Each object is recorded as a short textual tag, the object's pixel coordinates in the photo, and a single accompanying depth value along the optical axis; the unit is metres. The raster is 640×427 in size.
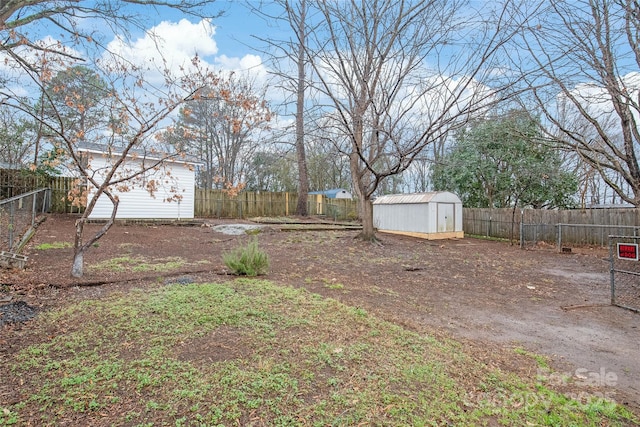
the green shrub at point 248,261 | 5.33
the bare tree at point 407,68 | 5.48
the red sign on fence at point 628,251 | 4.30
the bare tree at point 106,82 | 4.71
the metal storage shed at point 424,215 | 12.98
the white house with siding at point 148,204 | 13.23
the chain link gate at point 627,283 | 4.39
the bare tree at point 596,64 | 6.54
